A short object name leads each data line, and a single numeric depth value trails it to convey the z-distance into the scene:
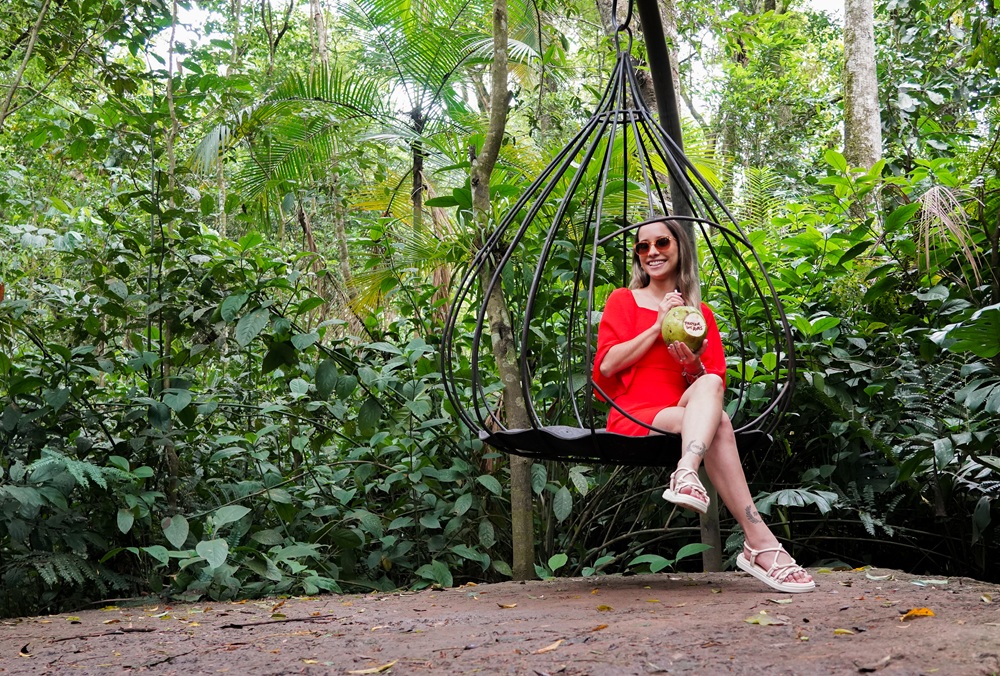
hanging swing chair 3.28
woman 2.44
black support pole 2.53
